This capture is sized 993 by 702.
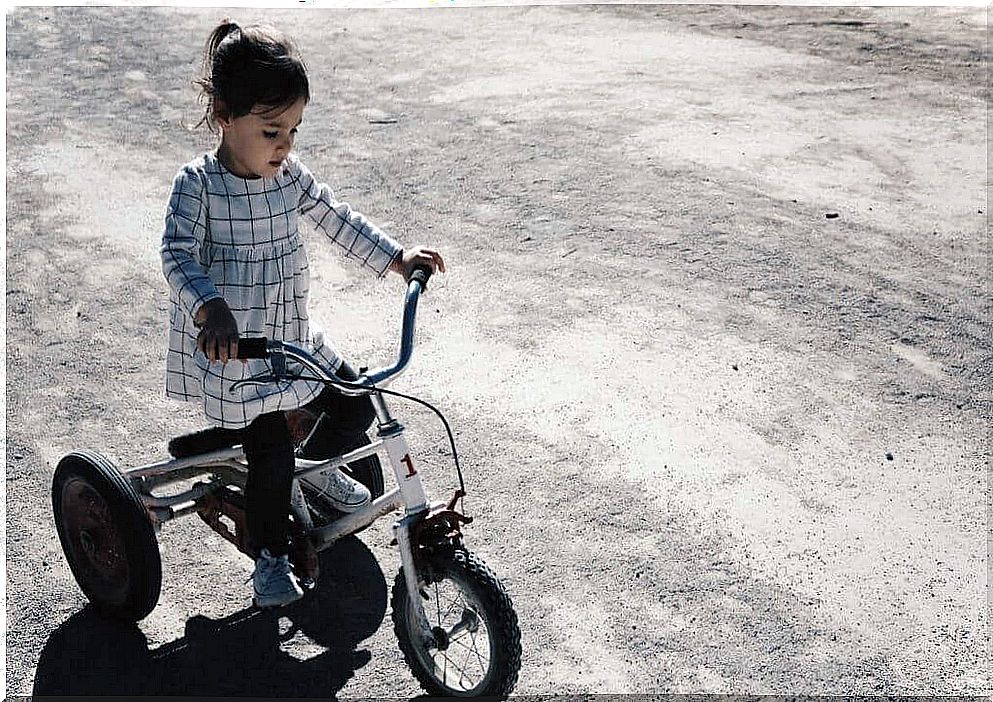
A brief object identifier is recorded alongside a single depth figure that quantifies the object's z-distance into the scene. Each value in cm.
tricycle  313
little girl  314
